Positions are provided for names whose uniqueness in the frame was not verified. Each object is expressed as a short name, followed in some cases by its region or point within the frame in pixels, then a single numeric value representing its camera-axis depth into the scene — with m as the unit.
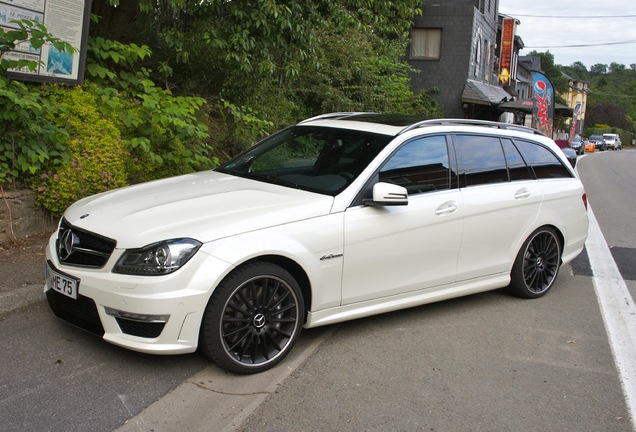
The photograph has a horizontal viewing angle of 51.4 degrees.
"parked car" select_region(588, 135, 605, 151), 69.31
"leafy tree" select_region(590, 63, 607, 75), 169.12
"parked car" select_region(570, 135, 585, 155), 48.46
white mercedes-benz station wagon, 3.91
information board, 6.54
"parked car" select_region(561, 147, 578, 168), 18.63
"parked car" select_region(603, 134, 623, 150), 72.95
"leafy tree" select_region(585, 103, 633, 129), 106.06
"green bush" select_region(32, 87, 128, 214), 6.67
